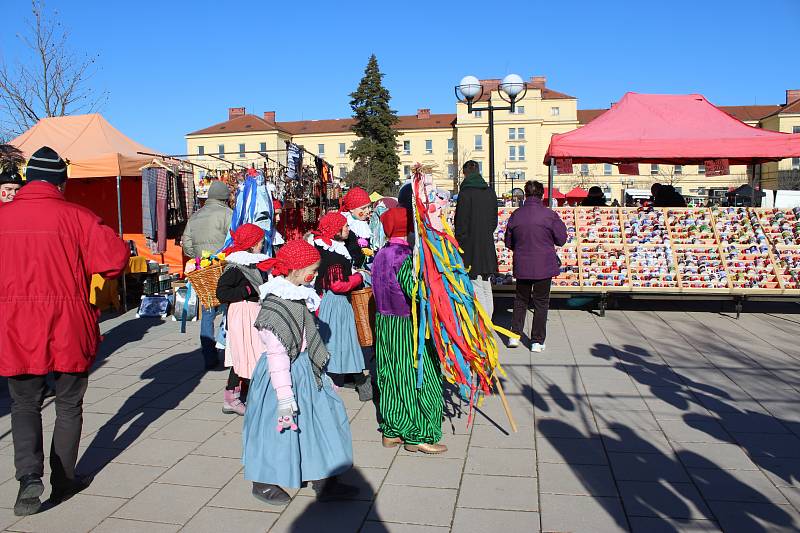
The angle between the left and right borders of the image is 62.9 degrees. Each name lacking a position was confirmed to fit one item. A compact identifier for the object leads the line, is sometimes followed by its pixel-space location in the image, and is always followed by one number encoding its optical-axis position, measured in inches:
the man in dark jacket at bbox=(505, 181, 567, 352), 291.0
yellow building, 2691.9
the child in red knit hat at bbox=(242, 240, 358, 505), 138.9
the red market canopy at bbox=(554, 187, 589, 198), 1378.0
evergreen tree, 2389.3
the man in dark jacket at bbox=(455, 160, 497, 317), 291.7
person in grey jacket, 274.2
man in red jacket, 140.5
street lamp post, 446.6
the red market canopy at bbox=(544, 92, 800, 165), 394.3
